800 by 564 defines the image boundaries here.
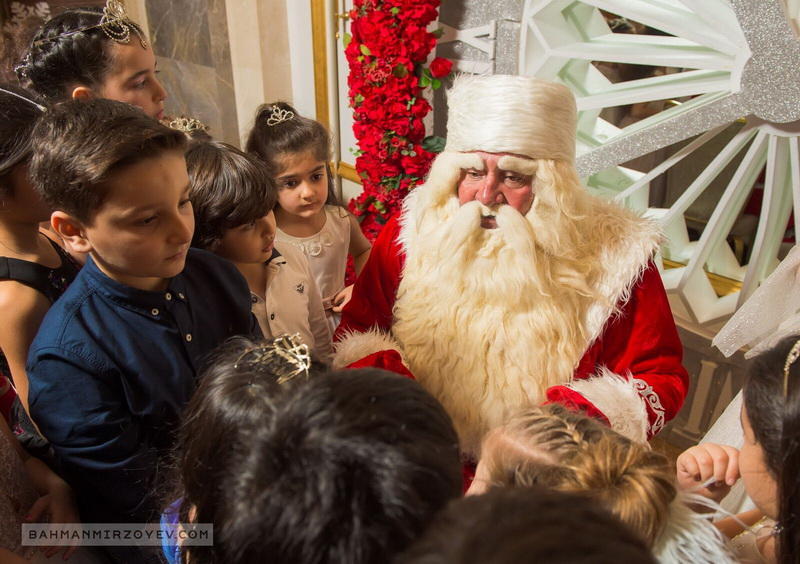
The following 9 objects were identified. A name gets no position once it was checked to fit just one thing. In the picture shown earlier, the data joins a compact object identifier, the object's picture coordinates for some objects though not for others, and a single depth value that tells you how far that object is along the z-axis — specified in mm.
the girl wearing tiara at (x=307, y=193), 2287
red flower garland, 2920
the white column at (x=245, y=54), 3984
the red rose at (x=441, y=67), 2934
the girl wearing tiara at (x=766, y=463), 900
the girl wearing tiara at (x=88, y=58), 1990
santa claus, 1590
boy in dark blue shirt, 1147
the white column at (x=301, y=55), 3771
